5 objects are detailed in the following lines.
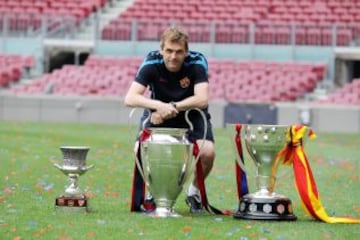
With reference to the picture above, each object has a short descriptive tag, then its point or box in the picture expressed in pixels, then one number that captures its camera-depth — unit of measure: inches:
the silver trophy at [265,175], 458.9
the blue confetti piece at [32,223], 426.0
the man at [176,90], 467.3
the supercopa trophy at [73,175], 460.6
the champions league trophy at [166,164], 456.8
